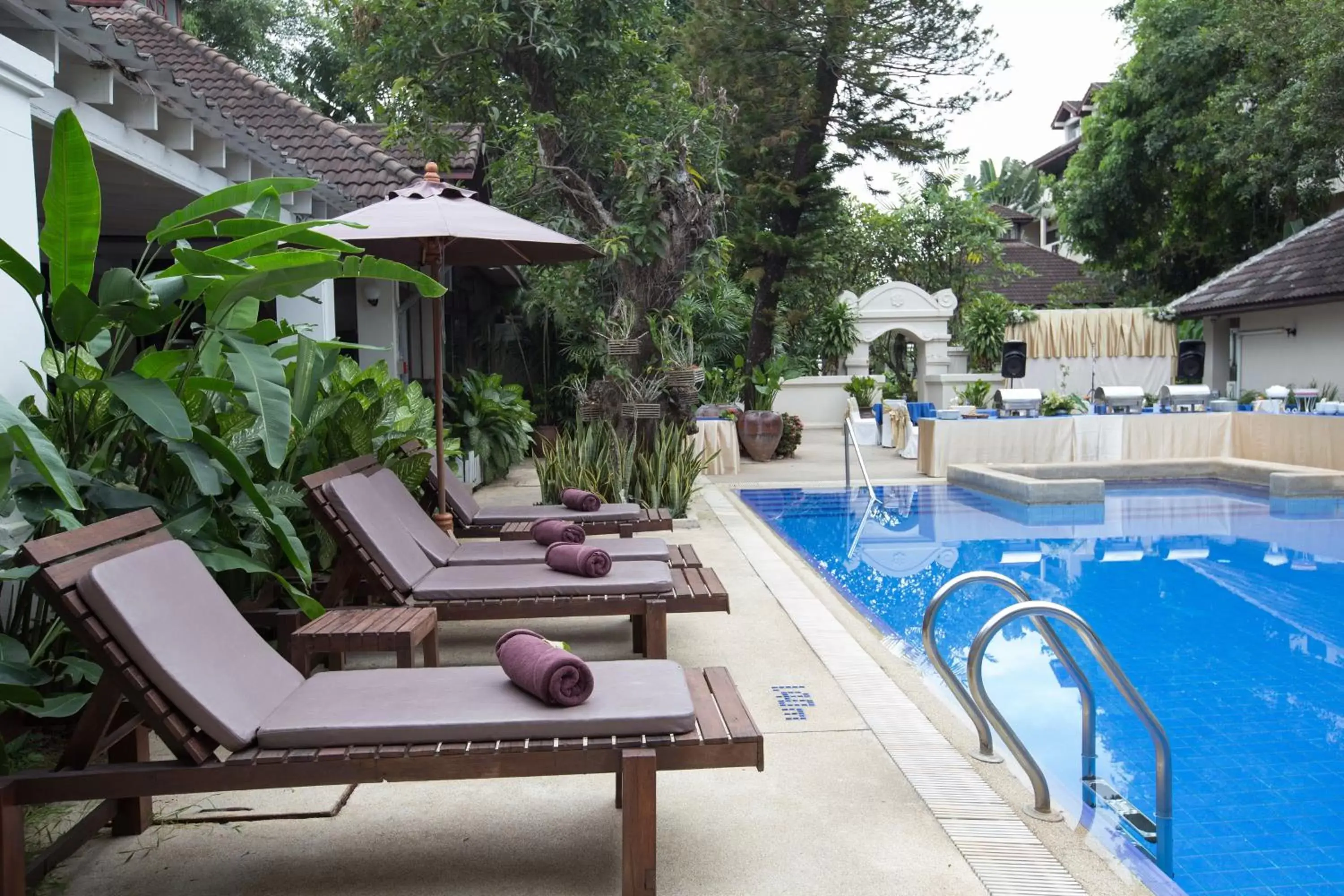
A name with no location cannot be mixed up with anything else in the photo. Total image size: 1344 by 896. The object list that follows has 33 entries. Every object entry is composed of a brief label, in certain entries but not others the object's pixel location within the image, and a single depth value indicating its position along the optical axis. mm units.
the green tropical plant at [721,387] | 17625
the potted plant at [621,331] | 9750
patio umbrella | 5426
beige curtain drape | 23969
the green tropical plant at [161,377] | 3240
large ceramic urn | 15734
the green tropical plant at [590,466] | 8727
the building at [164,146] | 4129
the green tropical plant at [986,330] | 23375
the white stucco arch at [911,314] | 23172
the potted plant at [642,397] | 9523
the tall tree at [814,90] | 17984
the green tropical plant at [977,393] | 18000
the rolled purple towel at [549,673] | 2748
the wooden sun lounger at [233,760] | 2479
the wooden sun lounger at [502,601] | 4320
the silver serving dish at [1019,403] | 14398
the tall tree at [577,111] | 9875
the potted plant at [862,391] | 21680
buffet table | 13508
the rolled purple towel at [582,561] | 4684
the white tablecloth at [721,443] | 14055
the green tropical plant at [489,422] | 11938
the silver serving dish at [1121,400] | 15289
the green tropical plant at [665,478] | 9023
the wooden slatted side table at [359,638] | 3723
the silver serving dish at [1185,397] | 15547
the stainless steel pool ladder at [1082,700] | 3172
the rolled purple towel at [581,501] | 6719
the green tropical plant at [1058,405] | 14758
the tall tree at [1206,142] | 18391
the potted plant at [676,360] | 9992
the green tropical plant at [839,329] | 22984
